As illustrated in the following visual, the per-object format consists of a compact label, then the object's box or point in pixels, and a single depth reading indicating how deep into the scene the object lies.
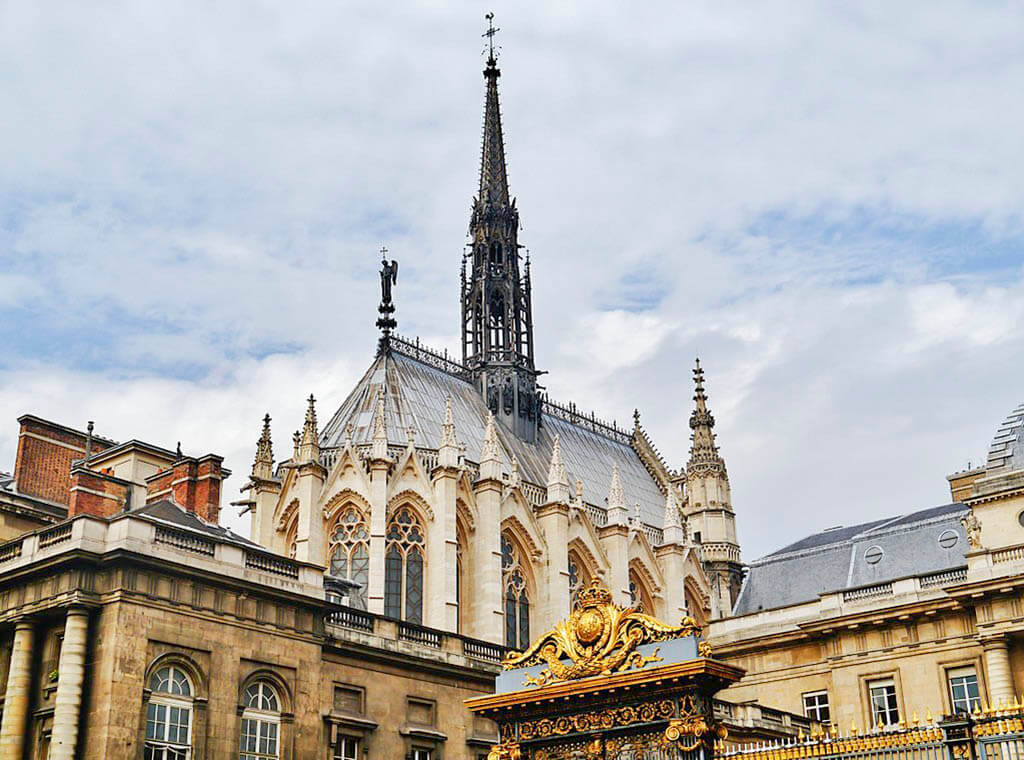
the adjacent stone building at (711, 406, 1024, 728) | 30.20
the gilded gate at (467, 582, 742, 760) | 14.13
